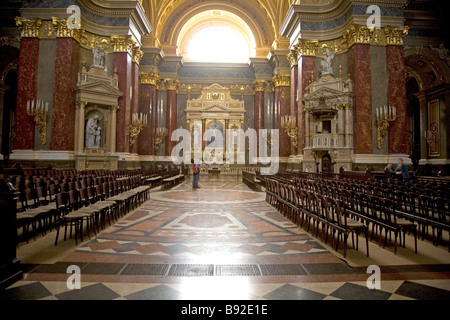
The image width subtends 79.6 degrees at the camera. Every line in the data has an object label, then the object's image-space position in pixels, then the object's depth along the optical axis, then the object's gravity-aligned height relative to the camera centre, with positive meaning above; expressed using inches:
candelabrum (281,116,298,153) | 726.5 +108.1
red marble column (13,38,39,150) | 555.5 +163.1
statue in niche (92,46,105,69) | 638.5 +265.4
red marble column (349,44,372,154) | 573.9 +153.0
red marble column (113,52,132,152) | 665.0 +170.7
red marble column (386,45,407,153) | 570.9 +160.3
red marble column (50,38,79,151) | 567.2 +153.6
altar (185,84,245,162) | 1034.1 +182.2
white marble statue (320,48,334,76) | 637.9 +253.0
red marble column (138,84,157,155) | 859.4 +180.4
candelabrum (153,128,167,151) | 926.4 +108.3
